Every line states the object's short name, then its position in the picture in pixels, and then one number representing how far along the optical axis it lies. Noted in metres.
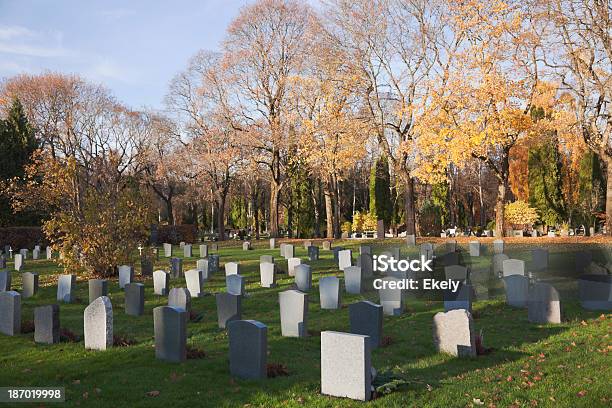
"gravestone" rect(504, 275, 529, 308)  13.30
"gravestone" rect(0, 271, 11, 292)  16.52
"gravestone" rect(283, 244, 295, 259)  24.23
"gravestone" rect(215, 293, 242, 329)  11.27
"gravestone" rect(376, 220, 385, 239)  33.86
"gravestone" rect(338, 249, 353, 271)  19.72
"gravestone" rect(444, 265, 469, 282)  14.36
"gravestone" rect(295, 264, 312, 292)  15.92
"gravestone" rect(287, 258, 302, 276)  18.20
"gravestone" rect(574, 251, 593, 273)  17.18
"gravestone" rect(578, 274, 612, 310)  12.96
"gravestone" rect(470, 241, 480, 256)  22.81
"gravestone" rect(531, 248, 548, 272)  18.72
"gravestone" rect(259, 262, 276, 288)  17.09
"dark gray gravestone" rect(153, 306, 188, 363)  8.77
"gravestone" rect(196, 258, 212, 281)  18.16
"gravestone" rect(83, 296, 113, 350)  9.73
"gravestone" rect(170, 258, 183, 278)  19.28
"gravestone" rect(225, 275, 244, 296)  14.80
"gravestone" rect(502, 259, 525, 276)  15.30
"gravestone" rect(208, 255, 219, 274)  20.06
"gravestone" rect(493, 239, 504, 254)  22.58
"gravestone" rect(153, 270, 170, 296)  16.00
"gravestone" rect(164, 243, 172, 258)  28.23
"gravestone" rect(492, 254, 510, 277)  17.53
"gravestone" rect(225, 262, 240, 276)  17.46
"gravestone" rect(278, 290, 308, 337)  10.57
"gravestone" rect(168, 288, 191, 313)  11.73
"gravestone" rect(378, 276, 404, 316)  12.68
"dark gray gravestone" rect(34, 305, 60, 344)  10.34
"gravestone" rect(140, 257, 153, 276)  19.62
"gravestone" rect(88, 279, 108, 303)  14.18
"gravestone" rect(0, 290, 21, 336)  11.23
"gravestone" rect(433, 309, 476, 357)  9.01
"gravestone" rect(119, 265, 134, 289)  17.08
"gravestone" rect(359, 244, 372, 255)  19.47
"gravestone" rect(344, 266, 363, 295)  15.70
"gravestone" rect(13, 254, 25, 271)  23.73
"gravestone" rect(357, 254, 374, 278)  17.98
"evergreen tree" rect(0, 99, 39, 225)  43.79
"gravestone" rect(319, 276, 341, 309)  13.48
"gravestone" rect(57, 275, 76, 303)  15.27
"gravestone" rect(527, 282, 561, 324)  11.55
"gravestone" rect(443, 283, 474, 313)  12.13
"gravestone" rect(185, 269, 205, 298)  15.55
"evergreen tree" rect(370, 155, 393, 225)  49.69
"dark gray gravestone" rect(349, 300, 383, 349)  9.92
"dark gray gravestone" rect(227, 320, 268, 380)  7.89
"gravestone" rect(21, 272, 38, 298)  16.19
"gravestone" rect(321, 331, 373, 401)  6.98
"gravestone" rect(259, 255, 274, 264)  18.43
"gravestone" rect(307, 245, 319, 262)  24.12
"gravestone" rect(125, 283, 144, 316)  13.16
